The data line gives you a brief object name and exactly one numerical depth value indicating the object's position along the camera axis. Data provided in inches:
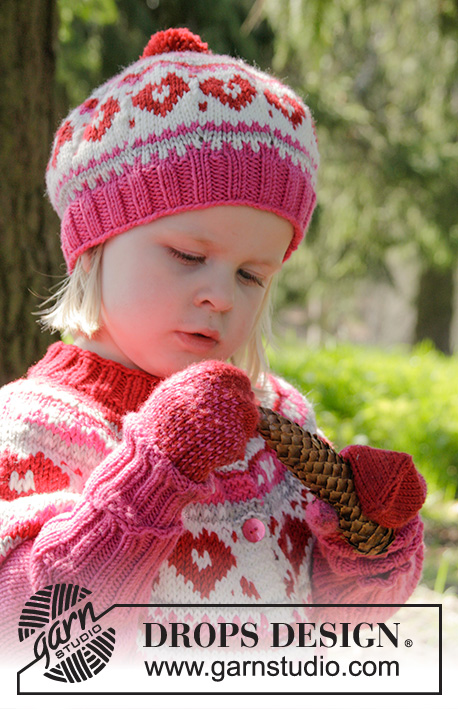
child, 45.6
